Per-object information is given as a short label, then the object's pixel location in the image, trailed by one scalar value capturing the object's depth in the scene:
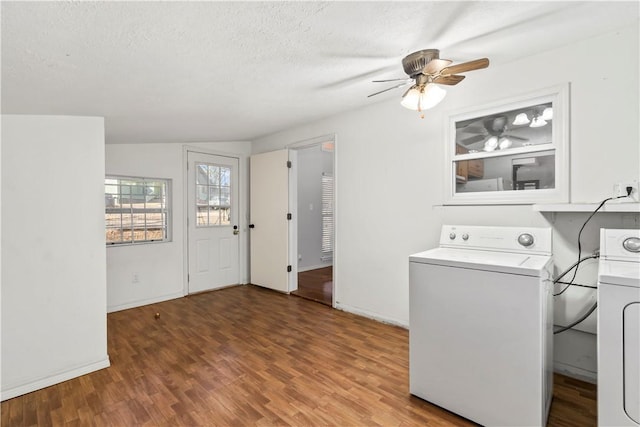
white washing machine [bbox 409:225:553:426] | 1.51
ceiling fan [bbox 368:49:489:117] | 1.88
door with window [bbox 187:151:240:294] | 4.19
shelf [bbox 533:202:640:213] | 1.69
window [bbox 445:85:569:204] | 2.13
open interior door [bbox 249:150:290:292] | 4.18
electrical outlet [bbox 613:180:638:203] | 1.84
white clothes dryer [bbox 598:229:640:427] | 1.25
